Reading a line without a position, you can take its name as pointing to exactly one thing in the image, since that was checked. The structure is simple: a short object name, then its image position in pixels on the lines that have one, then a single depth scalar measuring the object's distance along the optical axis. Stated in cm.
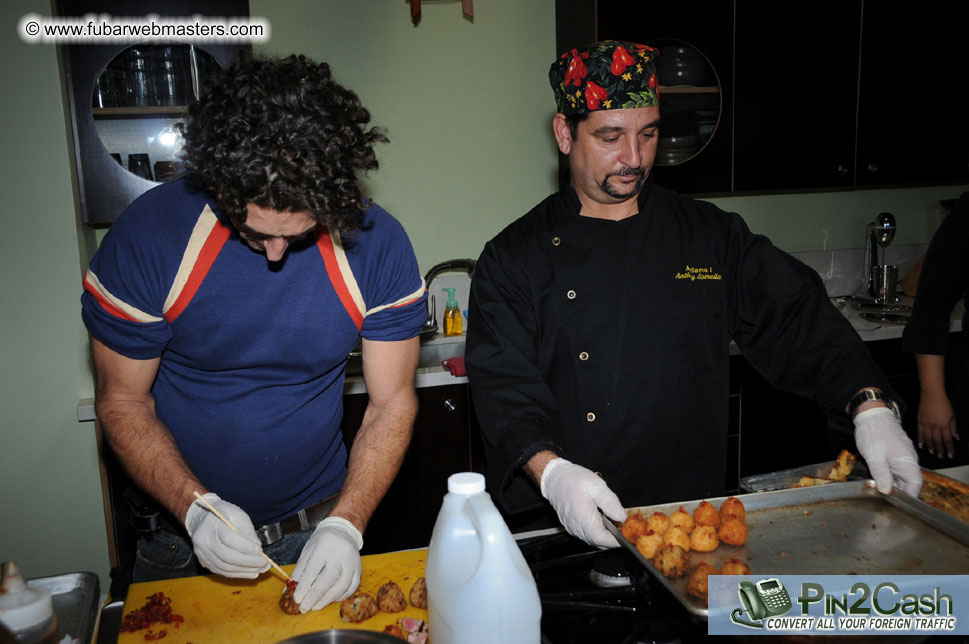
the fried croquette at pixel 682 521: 116
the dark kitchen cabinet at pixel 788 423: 304
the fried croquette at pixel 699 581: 101
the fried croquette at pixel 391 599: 118
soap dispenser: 317
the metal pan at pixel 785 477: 149
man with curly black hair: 123
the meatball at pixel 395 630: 111
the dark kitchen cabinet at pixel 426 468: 273
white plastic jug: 82
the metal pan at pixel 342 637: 95
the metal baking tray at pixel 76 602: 110
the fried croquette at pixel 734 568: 105
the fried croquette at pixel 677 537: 112
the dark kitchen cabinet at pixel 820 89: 300
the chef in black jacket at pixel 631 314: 164
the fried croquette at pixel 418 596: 119
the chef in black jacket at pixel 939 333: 242
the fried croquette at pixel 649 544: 110
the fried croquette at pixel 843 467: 142
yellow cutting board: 114
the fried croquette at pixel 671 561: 106
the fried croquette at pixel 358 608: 115
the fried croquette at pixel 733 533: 117
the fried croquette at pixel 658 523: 114
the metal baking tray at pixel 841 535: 111
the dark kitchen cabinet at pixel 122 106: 250
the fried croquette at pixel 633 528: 115
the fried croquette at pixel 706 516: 117
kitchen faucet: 317
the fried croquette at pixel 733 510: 120
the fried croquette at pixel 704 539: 114
